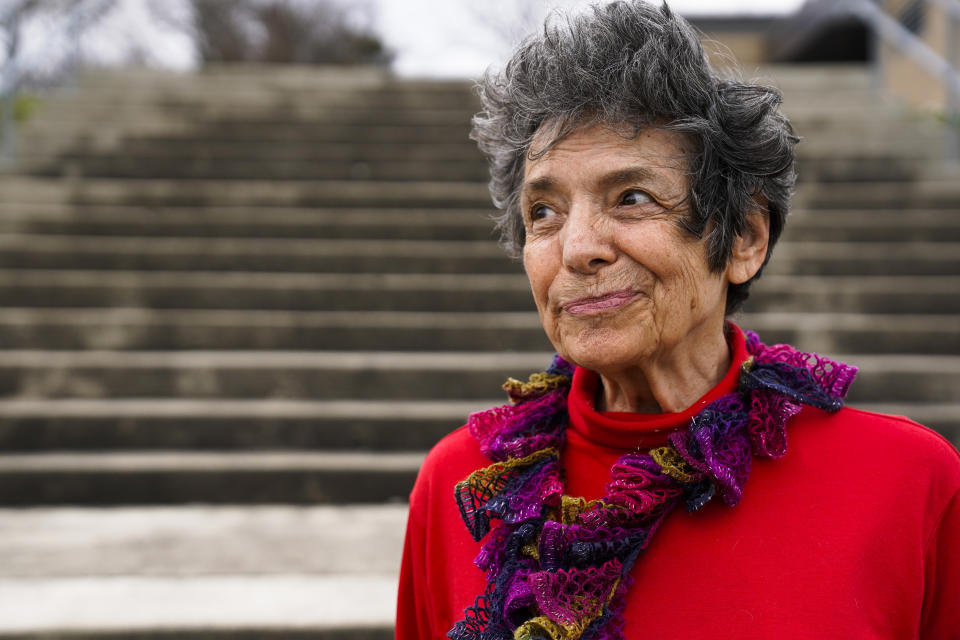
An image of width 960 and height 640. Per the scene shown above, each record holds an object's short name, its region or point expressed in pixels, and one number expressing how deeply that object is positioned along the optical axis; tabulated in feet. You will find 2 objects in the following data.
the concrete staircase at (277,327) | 9.72
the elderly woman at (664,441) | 3.67
